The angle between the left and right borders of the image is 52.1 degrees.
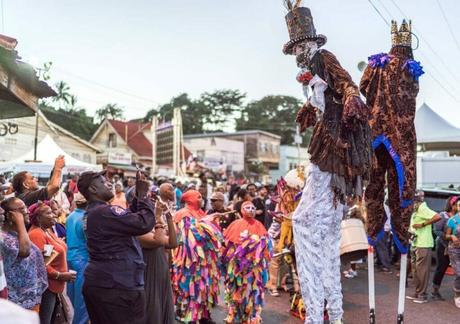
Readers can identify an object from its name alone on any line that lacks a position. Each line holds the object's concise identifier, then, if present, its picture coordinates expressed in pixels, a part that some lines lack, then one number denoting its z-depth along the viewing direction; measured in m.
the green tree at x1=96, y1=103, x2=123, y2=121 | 61.19
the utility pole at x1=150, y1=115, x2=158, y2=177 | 29.49
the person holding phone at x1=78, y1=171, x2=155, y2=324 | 3.47
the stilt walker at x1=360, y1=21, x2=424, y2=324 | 4.15
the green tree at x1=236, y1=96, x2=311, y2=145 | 64.44
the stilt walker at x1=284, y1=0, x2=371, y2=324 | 3.50
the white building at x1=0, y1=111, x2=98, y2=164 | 26.74
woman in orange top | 4.51
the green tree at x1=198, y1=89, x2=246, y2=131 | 63.78
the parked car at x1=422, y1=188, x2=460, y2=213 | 10.77
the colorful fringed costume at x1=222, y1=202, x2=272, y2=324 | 5.46
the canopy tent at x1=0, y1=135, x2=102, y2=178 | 14.62
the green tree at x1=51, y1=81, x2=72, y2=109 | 55.69
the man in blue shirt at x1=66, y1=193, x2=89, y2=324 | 5.26
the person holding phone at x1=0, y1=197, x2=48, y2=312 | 3.87
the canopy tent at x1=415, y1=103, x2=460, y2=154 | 13.98
